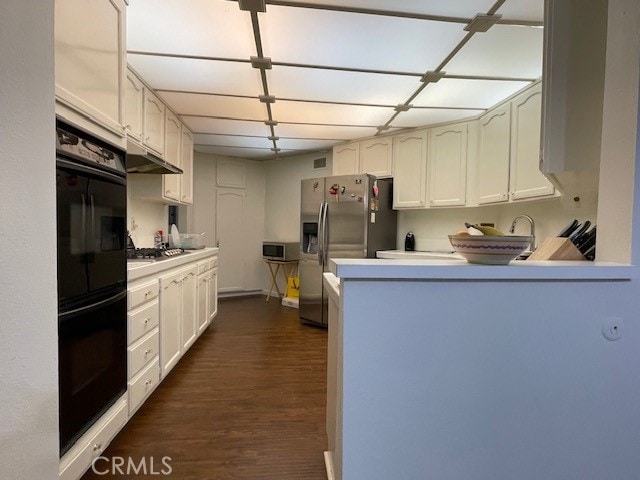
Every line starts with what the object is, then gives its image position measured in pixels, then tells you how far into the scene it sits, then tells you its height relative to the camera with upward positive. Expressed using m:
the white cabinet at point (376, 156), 3.74 +0.94
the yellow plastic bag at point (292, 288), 4.73 -0.86
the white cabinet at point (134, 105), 2.18 +0.90
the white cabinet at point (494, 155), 2.66 +0.72
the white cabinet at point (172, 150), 2.89 +0.78
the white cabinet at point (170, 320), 2.10 -0.65
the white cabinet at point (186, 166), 3.38 +0.73
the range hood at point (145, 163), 2.26 +0.54
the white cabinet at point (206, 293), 2.97 -0.65
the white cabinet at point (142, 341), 1.67 -0.65
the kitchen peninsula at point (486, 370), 0.78 -0.36
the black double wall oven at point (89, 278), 1.14 -0.21
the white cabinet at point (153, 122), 2.46 +0.90
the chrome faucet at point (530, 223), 2.58 +0.10
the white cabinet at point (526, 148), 2.29 +0.68
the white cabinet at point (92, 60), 1.15 +0.72
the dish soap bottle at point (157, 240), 3.18 -0.11
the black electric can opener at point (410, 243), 3.79 -0.12
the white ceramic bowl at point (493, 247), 0.80 -0.03
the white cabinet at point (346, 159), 3.99 +0.97
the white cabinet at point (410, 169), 3.47 +0.74
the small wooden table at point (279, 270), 4.91 -0.63
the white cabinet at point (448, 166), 3.19 +0.72
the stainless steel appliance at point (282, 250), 4.78 -0.30
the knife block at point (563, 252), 1.04 -0.05
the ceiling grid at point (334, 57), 1.63 +1.16
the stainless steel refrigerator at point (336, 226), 3.52 +0.08
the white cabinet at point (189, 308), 2.52 -0.66
